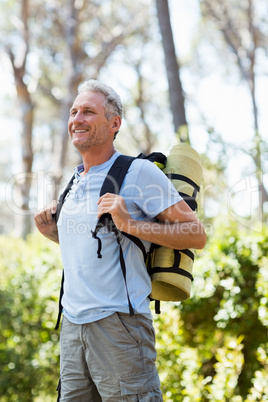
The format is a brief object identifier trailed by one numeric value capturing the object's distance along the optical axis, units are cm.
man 351
